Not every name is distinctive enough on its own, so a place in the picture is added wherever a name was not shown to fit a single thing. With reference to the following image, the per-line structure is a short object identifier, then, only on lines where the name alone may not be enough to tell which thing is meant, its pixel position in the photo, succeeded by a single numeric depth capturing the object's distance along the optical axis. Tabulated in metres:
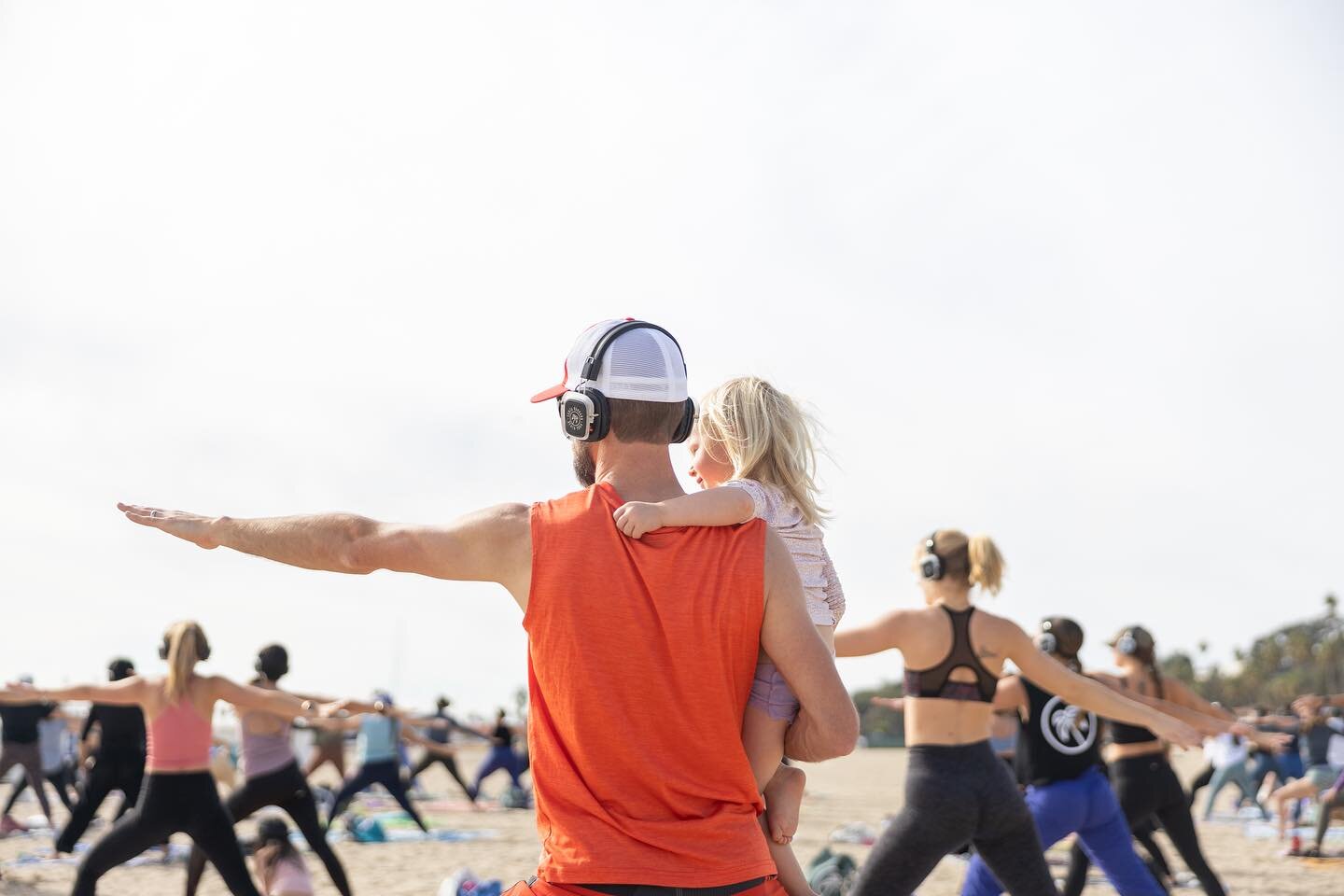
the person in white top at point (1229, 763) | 18.53
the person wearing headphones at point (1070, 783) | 6.68
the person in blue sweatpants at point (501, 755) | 21.27
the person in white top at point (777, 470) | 3.59
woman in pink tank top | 7.57
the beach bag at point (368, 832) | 15.45
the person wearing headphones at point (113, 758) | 11.67
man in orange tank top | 2.61
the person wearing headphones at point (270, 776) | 9.35
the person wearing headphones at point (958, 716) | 5.94
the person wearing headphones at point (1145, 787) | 8.41
